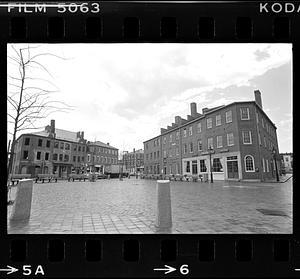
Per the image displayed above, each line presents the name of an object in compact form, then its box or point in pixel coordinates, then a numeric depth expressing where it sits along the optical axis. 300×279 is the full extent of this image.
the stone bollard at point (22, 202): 4.61
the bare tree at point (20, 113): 5.09
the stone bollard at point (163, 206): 4.00
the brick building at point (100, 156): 48.00
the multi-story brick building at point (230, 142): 21.53
